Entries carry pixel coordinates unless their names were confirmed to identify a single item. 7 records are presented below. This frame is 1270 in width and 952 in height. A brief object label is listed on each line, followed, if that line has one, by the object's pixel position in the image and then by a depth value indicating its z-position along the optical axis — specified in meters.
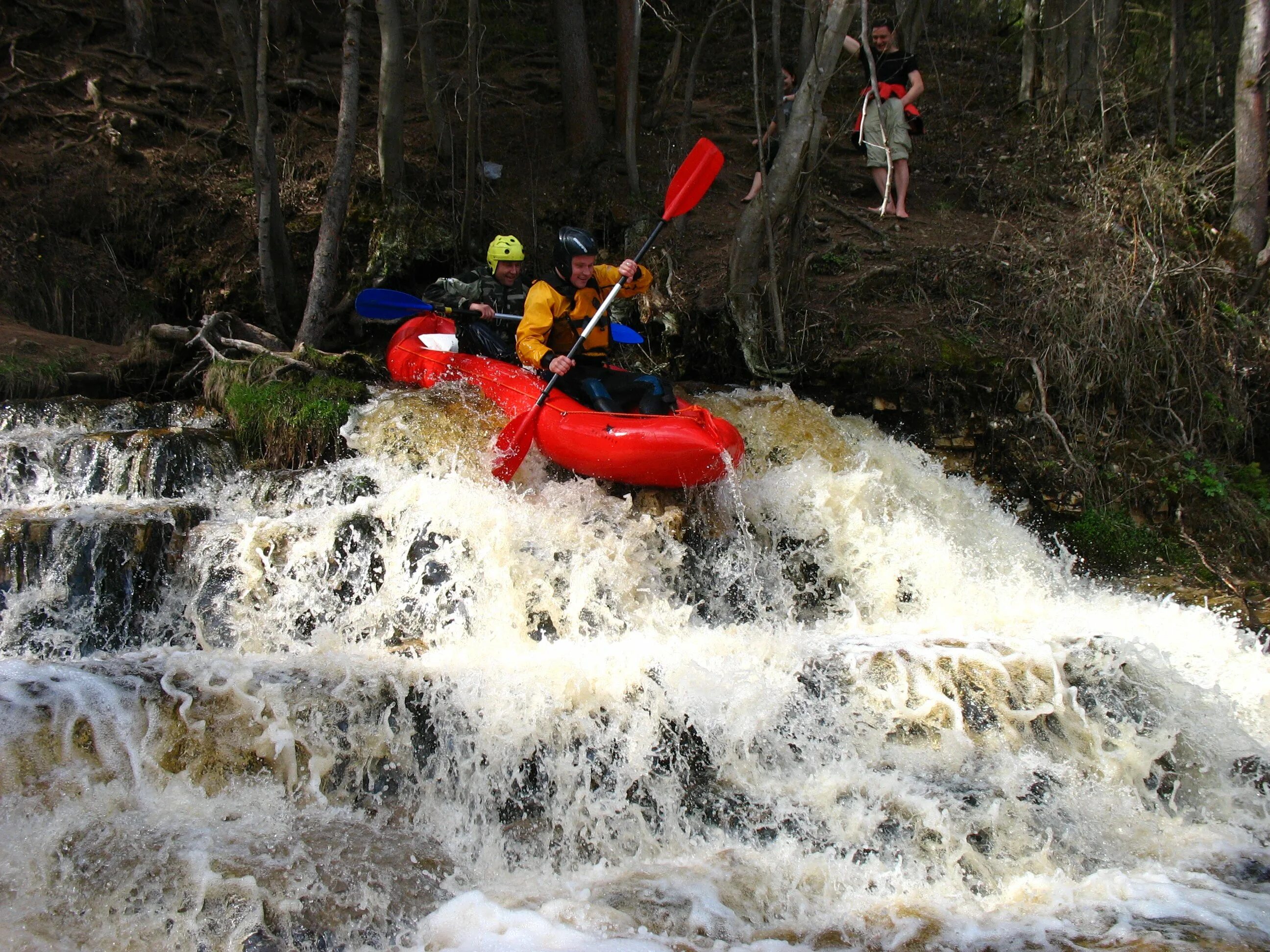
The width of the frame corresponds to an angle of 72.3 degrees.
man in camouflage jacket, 6.09
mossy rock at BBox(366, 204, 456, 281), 7.20
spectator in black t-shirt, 7.06
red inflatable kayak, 4.37
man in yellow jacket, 4.96
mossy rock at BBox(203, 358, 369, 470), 5.11
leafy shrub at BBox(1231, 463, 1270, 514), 5.60
